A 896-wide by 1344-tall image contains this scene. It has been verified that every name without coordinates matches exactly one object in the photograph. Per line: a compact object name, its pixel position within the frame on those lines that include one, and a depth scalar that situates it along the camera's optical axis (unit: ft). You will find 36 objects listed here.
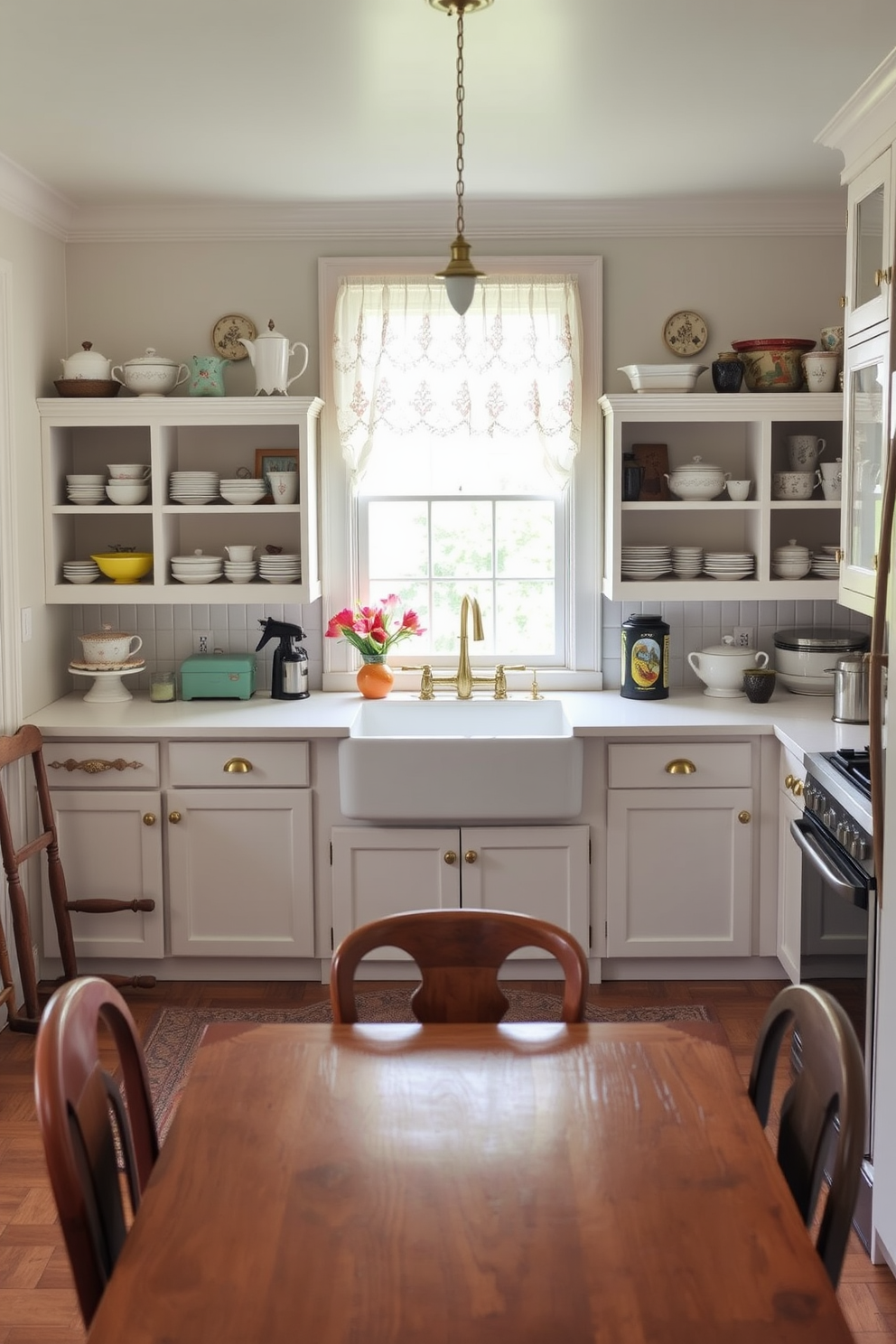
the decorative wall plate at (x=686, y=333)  14.38
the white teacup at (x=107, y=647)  13.93
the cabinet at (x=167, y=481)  13.66
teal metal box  14.12
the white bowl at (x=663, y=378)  13.66
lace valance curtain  14.25
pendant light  8.14
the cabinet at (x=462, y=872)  12.82
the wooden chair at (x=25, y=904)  11.93
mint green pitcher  13.89
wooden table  4.18
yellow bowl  14.02
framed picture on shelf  14.38
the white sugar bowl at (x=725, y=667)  14.03
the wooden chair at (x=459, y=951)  6.92
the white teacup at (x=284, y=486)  13.97
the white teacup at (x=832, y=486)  13.91
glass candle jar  14.11
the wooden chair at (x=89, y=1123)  4.67
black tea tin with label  13.98
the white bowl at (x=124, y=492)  13.91
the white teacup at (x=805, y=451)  14.03
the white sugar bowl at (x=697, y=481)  13.92
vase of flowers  14.10
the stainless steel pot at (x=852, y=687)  12.20
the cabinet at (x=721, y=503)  13.64
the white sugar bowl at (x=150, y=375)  13.84
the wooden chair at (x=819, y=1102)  4.64
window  14.28
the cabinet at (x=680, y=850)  12.87
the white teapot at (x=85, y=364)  13.70
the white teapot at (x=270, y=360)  13.66
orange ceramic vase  14.10
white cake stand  14.01
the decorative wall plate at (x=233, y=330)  14.46
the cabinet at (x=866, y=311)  9.97
